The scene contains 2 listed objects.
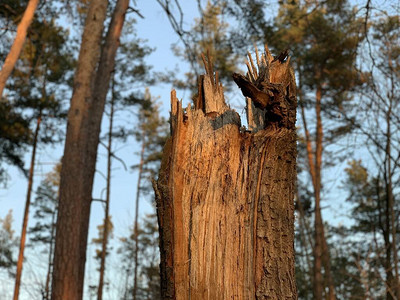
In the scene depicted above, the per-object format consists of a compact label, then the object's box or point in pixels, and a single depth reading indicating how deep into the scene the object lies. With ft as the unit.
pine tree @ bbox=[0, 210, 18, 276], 59.98
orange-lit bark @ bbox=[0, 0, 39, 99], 23.85
